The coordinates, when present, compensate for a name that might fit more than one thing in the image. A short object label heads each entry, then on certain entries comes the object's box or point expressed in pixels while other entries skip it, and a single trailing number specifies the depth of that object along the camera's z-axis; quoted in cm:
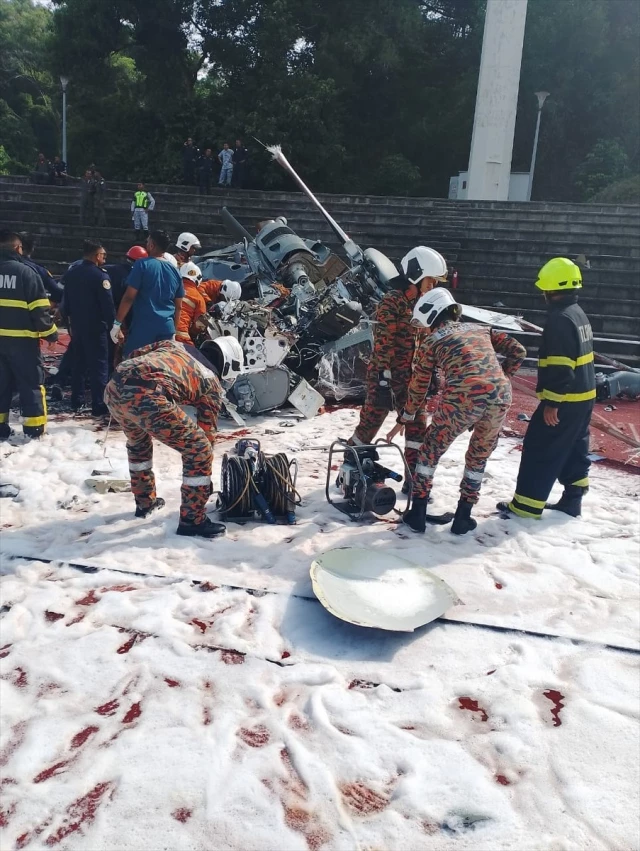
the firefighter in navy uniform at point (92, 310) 671
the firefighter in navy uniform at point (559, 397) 467
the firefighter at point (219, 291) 768
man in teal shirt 586
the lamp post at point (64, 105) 2481
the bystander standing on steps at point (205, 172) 1942
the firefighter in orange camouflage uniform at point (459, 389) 439
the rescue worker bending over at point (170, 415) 396
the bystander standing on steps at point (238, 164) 1992
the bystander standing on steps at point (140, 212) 1642
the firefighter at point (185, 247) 827
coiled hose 462
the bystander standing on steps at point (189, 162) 2033
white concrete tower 2059
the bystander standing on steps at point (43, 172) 2038
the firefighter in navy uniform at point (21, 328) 574
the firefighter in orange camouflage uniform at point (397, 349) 505
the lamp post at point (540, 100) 2433
